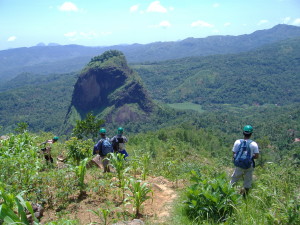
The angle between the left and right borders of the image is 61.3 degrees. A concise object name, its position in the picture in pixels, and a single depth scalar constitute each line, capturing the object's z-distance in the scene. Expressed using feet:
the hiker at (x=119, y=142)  25.47
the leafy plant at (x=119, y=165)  19.14
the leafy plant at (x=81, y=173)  17.33
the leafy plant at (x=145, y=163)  22.11
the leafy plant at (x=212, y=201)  14.08
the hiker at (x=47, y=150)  27.96
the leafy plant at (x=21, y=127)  39.22
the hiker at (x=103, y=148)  23.94
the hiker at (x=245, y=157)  17.24
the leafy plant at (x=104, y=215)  13.47
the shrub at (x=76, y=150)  23.24
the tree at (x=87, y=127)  51.37
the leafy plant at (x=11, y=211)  11.23
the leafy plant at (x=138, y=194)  15.44
